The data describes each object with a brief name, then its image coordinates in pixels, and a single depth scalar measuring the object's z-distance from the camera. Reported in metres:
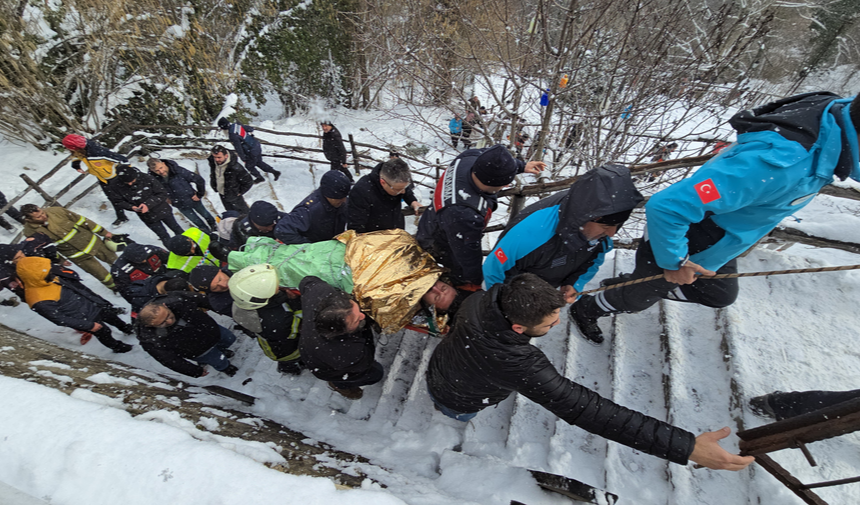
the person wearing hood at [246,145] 6.32
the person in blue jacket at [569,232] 1.97
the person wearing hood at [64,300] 3.43
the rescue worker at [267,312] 2.65
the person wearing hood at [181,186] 5.09
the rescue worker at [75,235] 4.07
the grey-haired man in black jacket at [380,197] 3.14
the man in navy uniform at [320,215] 3.39
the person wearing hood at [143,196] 4.82
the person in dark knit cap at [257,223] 3.65
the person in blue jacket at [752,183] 1.58
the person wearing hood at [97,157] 4.82
